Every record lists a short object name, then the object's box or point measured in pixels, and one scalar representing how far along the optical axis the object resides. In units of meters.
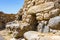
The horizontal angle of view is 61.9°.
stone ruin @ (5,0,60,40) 2.79
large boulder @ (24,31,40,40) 2.24
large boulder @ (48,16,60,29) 2.12
